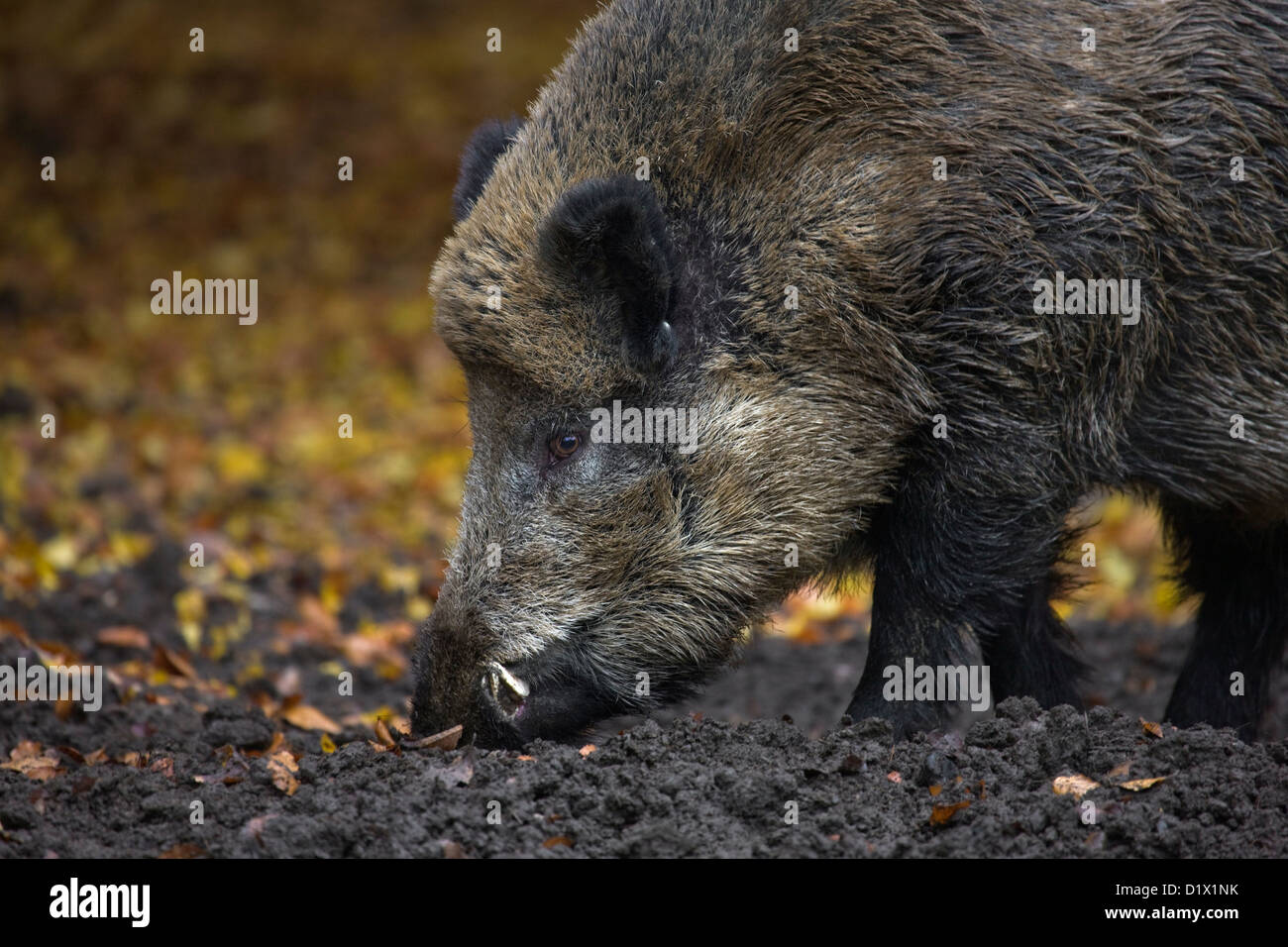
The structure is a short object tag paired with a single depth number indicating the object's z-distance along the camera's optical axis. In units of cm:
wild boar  483
